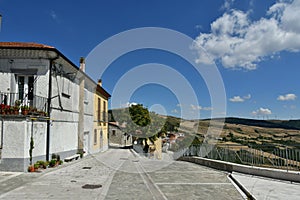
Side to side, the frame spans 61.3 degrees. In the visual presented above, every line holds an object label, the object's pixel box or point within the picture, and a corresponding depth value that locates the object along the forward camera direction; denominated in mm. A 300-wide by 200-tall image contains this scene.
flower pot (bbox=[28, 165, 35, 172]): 10852
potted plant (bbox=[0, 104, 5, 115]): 10688
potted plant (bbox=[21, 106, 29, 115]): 10820
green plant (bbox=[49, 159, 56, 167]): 12652
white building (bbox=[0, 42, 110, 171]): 10734
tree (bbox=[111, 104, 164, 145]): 28078
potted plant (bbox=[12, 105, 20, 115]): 10766
